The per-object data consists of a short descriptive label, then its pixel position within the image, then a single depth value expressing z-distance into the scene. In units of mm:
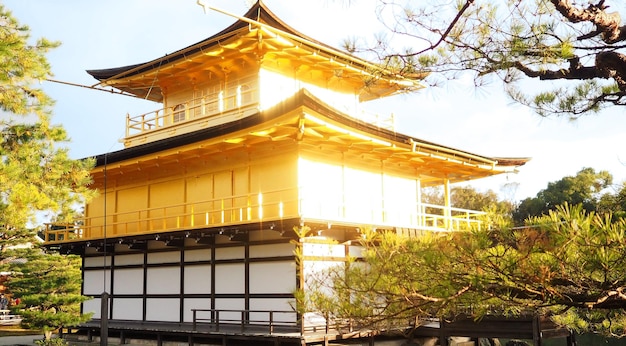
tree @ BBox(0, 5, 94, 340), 11969
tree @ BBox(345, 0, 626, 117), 4914
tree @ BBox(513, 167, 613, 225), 32562
